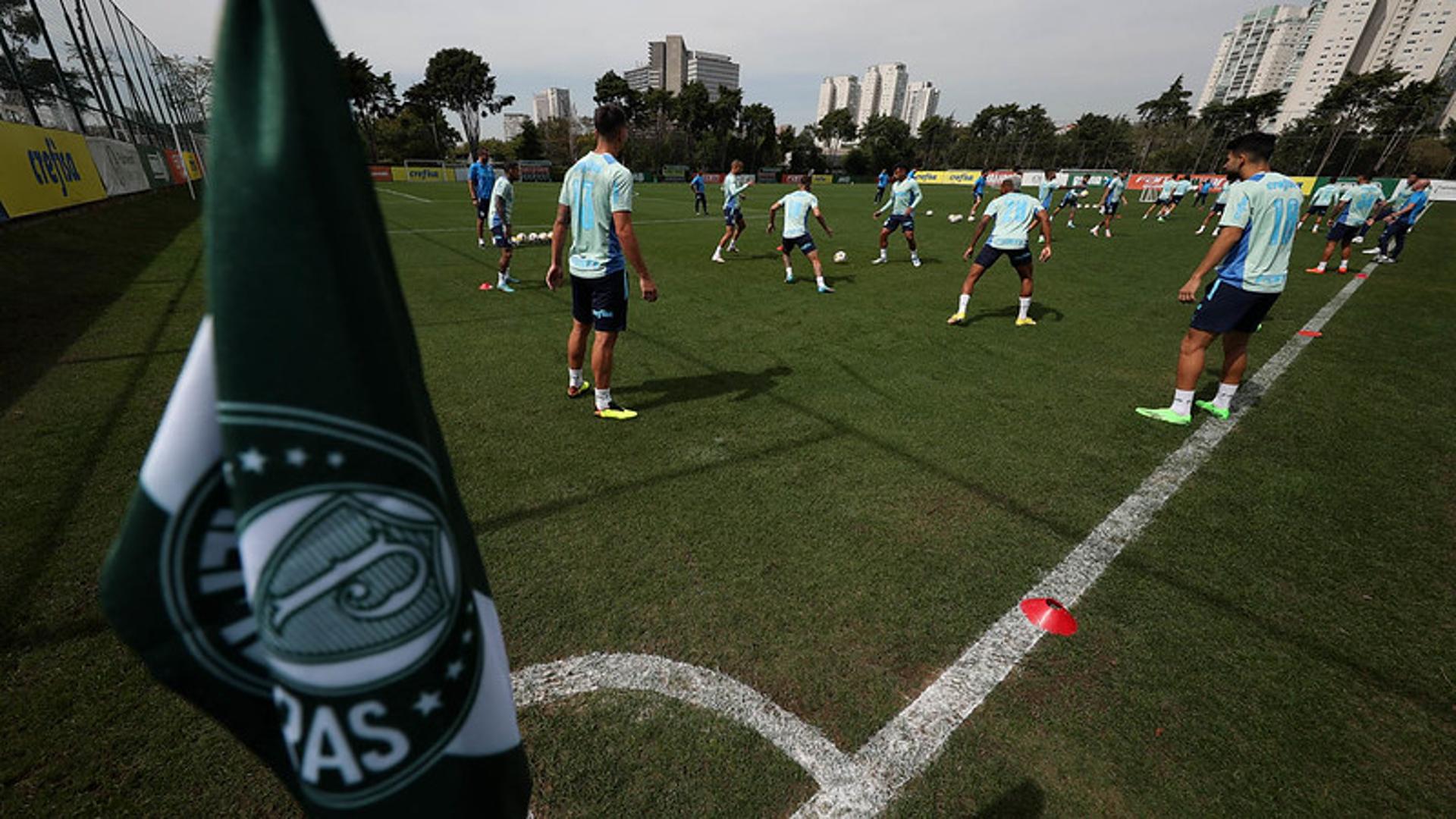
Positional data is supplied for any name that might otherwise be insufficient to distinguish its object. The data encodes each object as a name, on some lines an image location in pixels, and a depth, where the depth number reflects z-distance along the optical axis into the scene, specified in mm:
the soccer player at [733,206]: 12883
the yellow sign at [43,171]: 9242
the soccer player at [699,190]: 21672
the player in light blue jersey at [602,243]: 4430
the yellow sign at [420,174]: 42062
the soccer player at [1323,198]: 18484
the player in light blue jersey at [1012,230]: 7422
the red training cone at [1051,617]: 2871
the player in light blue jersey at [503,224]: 9609
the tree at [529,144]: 62906
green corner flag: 673
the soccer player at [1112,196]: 19188
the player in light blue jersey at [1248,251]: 4609
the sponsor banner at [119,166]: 14102
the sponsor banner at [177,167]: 23375
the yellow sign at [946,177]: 52875
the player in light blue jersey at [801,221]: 10203
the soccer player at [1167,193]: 23453
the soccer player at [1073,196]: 20062
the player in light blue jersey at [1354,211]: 12477
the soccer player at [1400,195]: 13255
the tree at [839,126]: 85938
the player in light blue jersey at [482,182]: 11259
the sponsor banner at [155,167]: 19047
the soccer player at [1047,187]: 14727
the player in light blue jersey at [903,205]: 12438
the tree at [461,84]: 62147
